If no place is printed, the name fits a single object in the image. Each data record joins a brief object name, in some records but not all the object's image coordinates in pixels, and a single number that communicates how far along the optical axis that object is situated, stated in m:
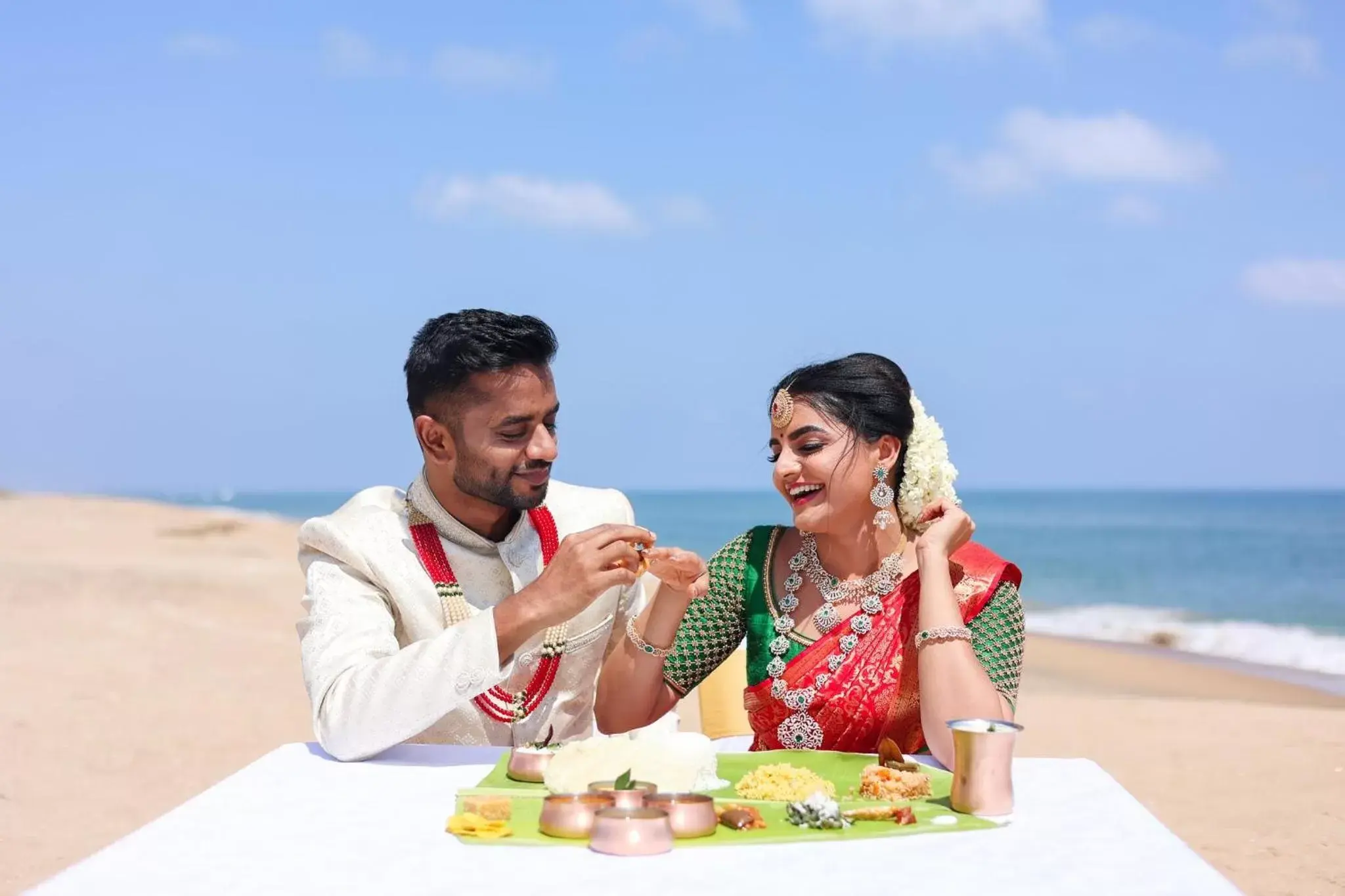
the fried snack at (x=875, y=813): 3.01
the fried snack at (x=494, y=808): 2.98
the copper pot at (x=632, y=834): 2.76
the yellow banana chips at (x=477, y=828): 2.90
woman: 4.22
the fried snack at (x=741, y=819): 2.93
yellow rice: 3.20
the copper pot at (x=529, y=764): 3.41
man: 3.68
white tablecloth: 2.62
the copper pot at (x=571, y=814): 2.86
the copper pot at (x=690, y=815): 2.86
